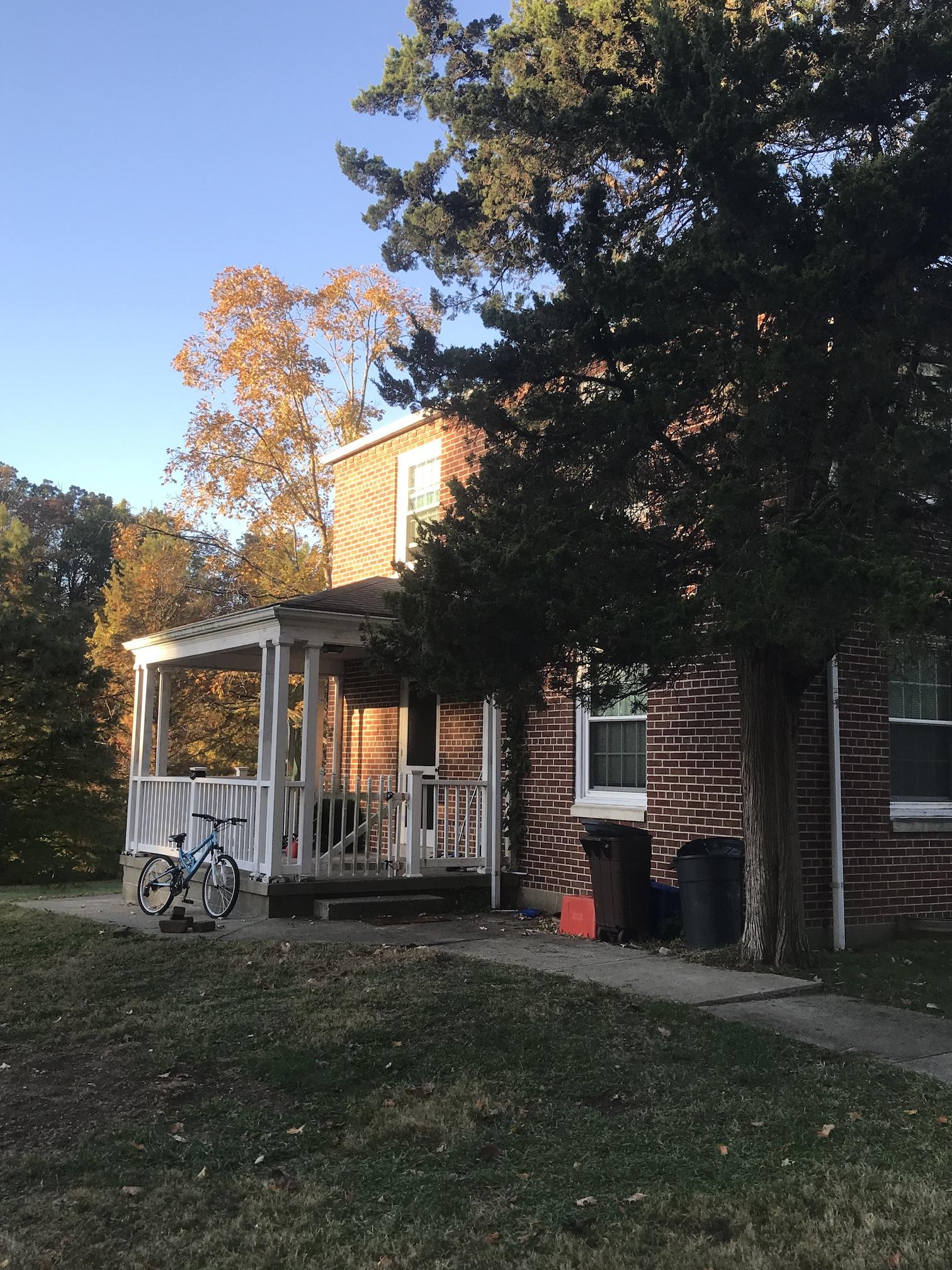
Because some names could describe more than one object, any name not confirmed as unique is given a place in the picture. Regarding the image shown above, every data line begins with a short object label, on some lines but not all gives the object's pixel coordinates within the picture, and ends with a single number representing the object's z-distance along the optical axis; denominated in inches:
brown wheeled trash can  369.1
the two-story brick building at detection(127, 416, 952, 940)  378.3
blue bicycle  422.0
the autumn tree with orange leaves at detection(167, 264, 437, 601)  1139.9
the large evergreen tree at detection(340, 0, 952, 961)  253.3
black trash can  344.5
